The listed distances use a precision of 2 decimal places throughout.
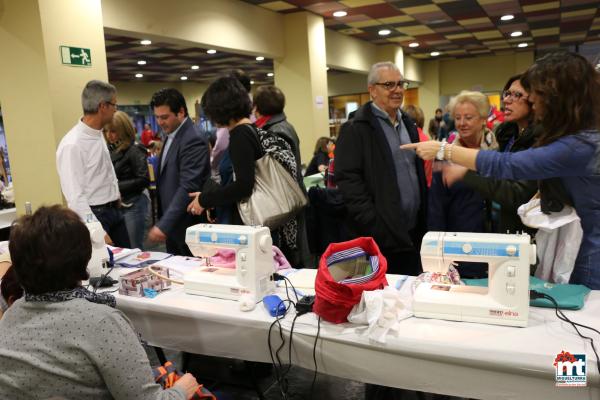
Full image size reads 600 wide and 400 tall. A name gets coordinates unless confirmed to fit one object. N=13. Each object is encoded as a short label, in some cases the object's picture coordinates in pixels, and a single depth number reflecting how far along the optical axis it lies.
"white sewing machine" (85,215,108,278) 1.98
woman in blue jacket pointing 1.45
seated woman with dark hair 1.07
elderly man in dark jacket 2.23
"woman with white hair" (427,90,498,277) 2.25
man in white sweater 2.46
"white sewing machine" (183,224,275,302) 1.64
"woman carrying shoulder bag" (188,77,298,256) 2.11
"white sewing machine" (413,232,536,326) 1.34
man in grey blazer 2.43
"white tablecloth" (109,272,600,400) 1.20
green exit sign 3.23
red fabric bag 1.41
